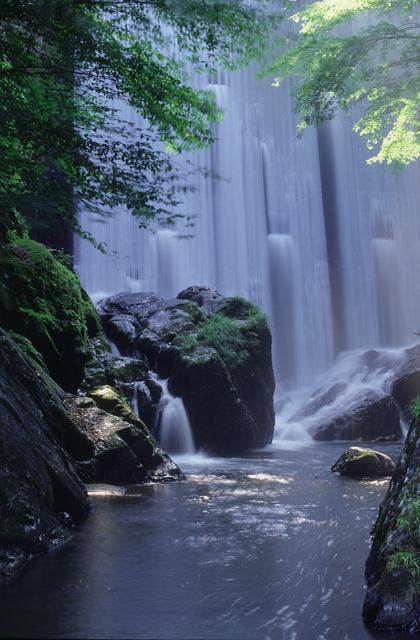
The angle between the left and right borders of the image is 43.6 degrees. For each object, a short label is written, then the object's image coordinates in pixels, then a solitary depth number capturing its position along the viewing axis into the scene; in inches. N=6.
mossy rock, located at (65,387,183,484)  344.2
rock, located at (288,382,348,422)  848.9
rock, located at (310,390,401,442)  737.6
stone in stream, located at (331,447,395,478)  398.0
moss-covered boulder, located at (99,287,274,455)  609.9
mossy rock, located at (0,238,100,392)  367.9
